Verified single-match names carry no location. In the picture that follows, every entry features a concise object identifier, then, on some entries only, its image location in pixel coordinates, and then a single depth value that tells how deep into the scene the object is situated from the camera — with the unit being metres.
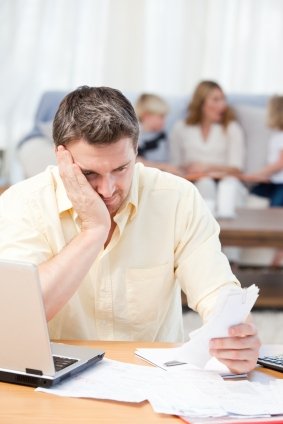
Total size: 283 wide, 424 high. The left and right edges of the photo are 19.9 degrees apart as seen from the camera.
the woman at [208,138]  5.03
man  1.66
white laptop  1.29
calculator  1.51
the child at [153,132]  4.98
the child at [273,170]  4.94
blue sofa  4.91
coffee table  3.71
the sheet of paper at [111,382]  1.32
